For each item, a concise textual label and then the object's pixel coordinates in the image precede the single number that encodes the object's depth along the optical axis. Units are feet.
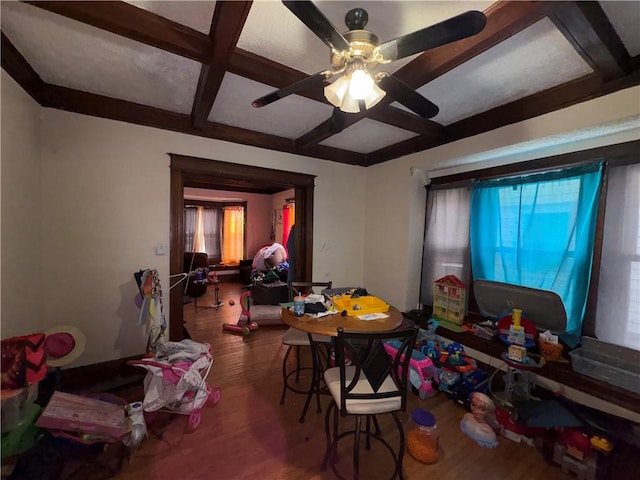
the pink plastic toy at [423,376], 7.35
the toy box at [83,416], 4.65
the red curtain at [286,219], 20.29
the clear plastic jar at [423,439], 5.30
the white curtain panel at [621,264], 5.97
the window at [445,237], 9.52
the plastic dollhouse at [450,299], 8.87
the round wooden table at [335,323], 5.37
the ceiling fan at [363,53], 3.16
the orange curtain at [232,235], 23.56
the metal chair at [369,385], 4.32
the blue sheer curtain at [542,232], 6.63
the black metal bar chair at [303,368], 6.35
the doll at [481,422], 5.79
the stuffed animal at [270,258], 18.67
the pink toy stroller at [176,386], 5.81
